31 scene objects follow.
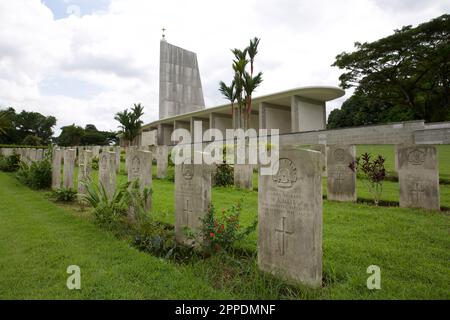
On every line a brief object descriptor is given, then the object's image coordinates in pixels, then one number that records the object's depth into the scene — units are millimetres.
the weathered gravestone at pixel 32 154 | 13245
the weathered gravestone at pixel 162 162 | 11906
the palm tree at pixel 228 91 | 22359
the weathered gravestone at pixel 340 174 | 6512
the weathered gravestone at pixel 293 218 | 2561
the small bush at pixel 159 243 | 3535
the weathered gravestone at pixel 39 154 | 12788
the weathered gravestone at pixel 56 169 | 8929
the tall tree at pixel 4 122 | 19278
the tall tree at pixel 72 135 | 48031
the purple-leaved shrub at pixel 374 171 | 5917
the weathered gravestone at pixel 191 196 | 3742
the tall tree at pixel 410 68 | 19719
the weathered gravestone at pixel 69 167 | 8297
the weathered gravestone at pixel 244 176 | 8648
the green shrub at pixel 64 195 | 7016
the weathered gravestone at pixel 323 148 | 9123
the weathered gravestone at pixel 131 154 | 5627
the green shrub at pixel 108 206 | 4703
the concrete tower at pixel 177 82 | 31922
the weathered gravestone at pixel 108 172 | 6051
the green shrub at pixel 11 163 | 14742
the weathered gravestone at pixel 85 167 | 7470
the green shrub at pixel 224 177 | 9477
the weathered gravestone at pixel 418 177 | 5406
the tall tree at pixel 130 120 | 30391
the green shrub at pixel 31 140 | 40738
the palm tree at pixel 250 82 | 20875
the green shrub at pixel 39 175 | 9195
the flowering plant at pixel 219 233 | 3306
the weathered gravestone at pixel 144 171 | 5152
